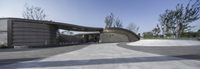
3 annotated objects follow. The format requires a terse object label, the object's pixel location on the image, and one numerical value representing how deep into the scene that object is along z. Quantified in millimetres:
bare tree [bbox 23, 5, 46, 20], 20193
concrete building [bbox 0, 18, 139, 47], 9669
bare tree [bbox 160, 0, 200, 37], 14353
